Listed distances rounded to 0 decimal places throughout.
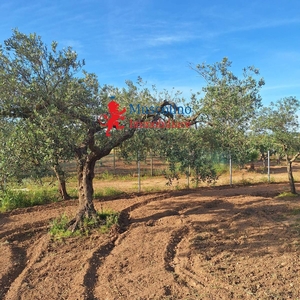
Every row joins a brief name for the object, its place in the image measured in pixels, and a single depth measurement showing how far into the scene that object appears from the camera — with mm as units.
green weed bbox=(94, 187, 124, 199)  11667
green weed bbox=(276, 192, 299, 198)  11254
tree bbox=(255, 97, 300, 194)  10695
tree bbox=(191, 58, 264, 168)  6973
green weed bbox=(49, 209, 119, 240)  6660
